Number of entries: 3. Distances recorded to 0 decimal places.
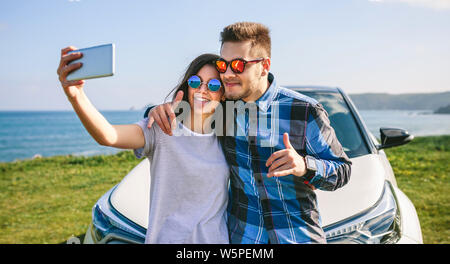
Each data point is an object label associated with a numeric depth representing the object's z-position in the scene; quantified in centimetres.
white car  183
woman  157
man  158
